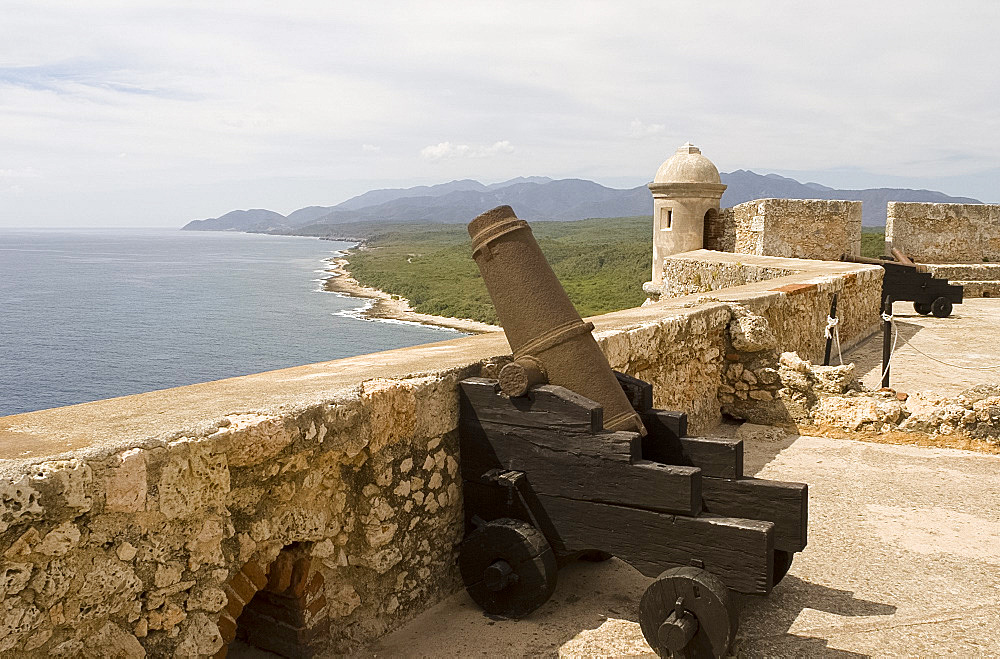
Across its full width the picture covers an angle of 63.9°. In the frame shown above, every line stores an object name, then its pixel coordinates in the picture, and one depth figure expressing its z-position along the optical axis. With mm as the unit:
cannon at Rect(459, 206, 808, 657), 2816
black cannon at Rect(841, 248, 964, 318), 13242
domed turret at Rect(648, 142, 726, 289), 17875
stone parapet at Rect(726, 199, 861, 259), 17172
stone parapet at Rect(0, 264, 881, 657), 2053
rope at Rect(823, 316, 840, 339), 8445
